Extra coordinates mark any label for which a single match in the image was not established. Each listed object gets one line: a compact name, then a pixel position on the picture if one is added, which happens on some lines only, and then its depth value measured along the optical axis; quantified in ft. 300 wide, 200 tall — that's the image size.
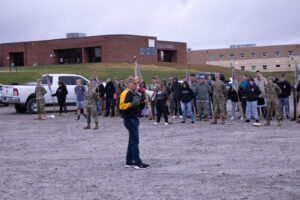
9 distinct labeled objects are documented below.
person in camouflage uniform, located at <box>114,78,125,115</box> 65.05
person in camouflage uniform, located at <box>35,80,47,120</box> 59.82
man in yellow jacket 26.21
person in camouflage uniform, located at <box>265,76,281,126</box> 47.50
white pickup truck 70.28
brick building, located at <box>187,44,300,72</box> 270.67
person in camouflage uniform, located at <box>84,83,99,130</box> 47.64
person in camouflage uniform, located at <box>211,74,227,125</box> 50.21
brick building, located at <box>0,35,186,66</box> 215.72
